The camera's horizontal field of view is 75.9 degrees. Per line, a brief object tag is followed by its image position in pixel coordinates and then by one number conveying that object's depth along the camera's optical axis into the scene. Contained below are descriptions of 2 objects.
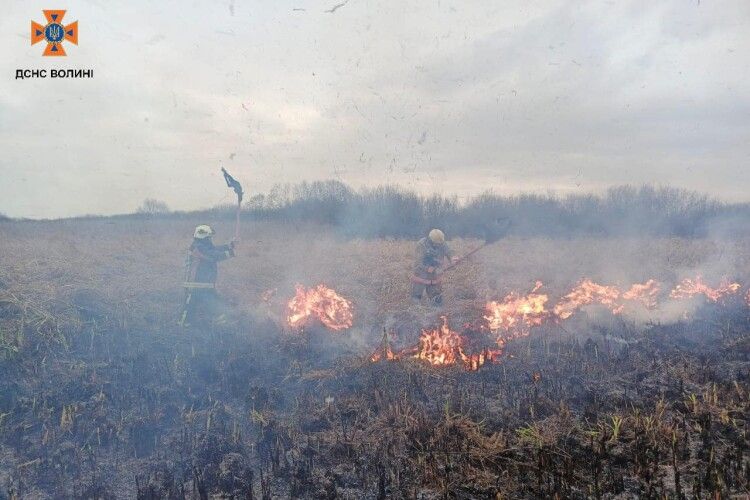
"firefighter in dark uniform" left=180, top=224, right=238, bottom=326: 11.03
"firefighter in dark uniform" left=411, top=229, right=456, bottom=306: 12.46
